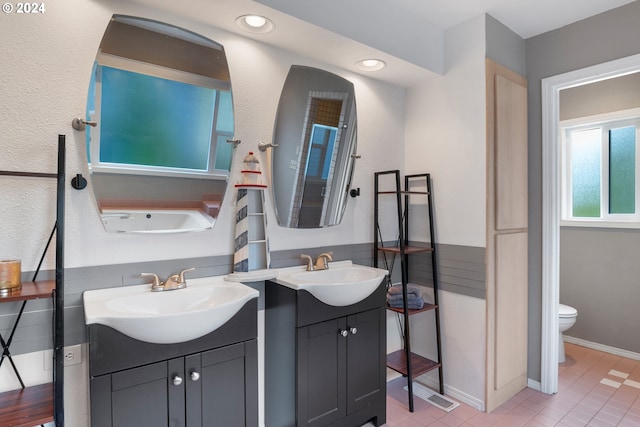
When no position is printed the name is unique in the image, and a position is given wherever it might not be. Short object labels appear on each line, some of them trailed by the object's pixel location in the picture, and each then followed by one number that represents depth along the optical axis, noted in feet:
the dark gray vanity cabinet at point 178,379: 3.95
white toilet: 9.12
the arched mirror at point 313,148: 6.68
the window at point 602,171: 9.74
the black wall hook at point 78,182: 4.68
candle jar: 3.79
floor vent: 7.34
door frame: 7.68
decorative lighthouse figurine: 5.94
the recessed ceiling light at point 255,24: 5.56
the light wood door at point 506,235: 7.23
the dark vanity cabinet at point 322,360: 5.59
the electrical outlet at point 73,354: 4.65
